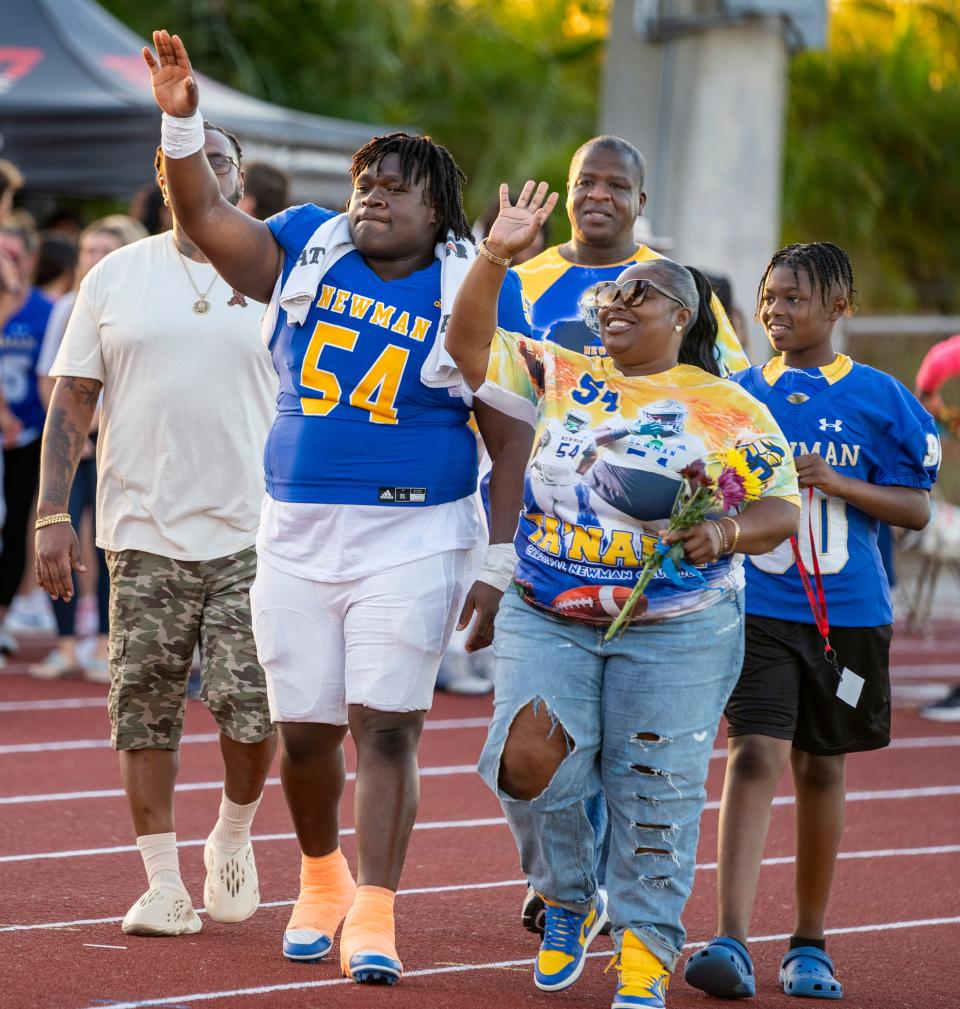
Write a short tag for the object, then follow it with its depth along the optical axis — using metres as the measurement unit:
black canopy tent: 25.36
